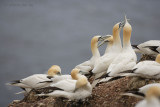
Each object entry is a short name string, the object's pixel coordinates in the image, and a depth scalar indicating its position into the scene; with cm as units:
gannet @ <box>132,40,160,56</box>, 2102
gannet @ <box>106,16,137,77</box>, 1746
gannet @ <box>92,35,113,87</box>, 2265
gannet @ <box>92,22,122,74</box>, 1936
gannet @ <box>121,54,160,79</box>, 1534
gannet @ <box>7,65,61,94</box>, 1991
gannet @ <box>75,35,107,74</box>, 2300
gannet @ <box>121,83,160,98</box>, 1343
